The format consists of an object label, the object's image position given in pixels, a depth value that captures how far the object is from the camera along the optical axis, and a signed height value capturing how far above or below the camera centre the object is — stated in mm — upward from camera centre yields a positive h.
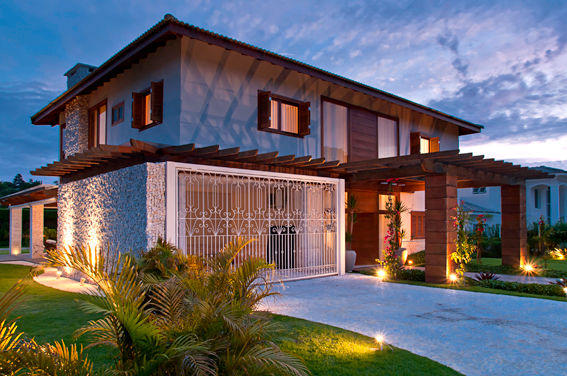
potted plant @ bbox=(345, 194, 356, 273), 12516 -850
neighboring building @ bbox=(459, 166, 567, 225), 25453 +441
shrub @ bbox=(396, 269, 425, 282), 10656 -1808
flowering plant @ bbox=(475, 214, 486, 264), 11611 -669
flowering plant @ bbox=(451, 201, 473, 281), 10148 -1008
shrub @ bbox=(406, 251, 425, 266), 15283 -1965
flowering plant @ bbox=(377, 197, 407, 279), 11211 -1045
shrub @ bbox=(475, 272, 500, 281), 10054 -1726
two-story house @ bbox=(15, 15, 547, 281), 8734 +1093
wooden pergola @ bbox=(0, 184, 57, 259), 16156 -368
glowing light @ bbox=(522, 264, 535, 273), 12364 -1891
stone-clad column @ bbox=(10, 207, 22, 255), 20312 -1305
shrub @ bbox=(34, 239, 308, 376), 2820 -956
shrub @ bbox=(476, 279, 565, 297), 8727 -1791
